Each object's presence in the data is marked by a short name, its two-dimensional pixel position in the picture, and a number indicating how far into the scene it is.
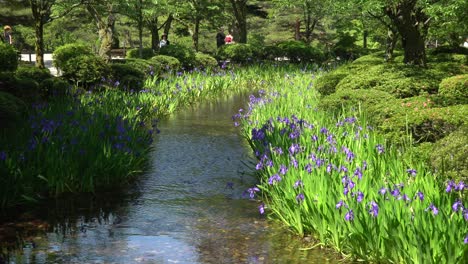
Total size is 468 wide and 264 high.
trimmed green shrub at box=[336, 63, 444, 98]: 10.97
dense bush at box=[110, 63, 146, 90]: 13.94
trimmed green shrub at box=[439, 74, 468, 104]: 9.68
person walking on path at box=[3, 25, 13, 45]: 26.49
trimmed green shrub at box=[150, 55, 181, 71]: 18.25
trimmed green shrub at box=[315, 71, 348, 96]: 13.19
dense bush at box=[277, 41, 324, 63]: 28.88
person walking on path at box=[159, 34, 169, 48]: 26.72
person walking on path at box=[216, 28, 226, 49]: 31.58
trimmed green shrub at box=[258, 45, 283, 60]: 28.66
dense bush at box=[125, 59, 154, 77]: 15.99
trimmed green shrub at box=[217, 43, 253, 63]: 25.53
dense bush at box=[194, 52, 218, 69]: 21.67
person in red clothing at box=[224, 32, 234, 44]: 30.64
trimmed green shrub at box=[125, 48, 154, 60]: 23.06
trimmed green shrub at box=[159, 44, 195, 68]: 21.04
